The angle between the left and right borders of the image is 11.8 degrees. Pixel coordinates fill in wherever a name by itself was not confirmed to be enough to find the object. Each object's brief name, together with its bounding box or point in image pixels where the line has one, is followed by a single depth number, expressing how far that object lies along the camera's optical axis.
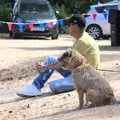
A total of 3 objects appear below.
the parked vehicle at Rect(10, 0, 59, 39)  27.72
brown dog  8.54
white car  28.08
